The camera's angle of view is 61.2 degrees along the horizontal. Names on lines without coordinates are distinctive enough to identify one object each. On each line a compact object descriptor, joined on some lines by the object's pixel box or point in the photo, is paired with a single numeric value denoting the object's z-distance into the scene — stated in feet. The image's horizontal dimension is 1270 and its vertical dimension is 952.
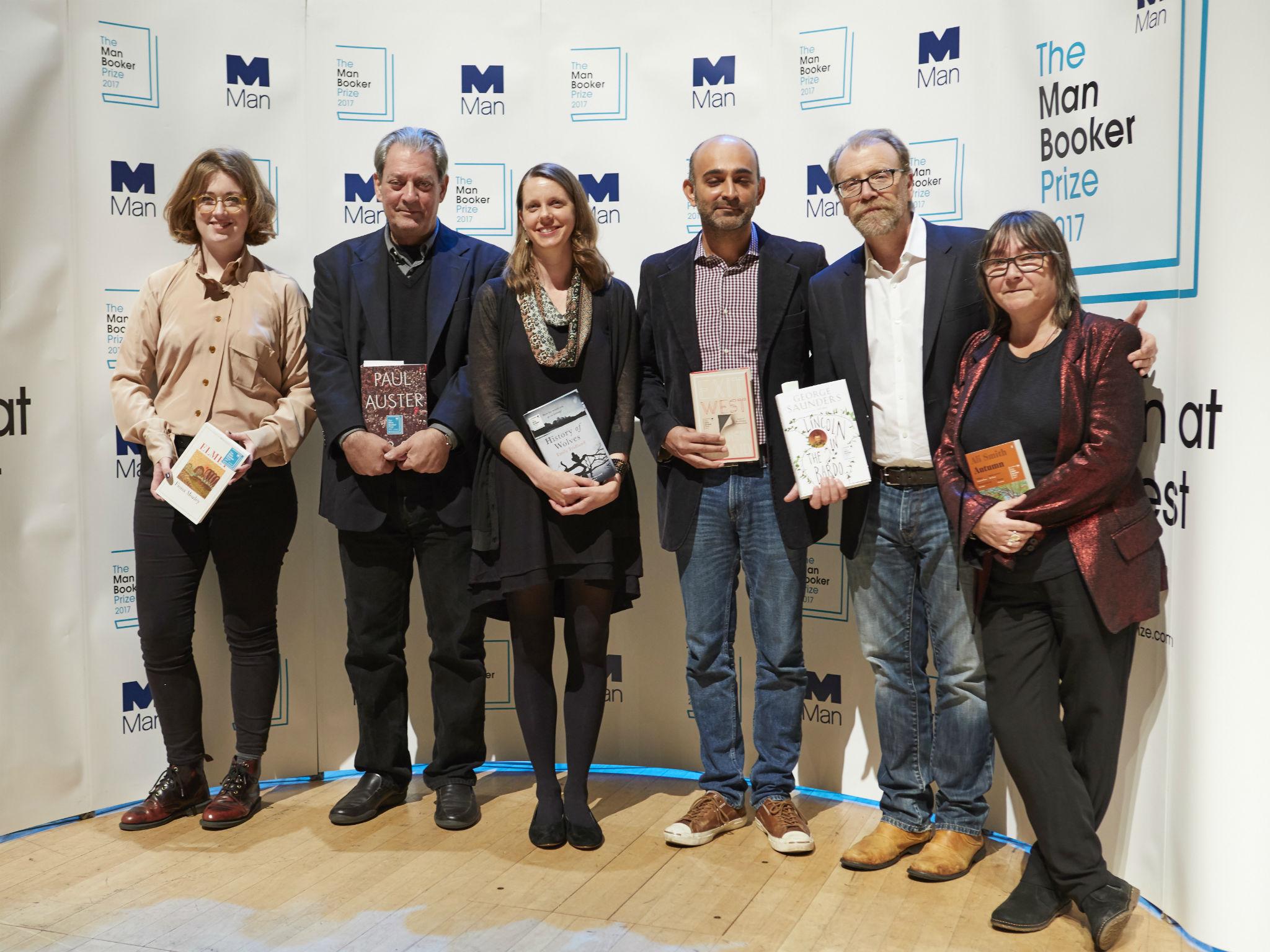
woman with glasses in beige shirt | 11.59
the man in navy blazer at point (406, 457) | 11.25
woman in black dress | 10.57
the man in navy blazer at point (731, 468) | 10.62
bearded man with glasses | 9.95
